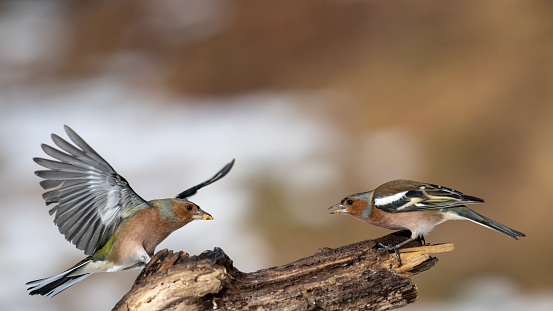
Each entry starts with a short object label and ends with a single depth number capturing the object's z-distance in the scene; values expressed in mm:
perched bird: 8250
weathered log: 7187
